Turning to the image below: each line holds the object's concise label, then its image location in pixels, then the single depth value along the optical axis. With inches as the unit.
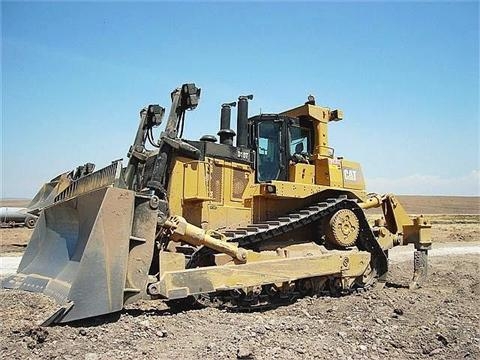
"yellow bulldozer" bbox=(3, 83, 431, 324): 231.0
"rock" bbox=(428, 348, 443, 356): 213.6
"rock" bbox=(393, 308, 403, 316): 278.8
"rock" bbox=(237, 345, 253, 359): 192.2
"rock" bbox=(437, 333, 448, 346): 225.5
